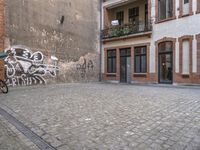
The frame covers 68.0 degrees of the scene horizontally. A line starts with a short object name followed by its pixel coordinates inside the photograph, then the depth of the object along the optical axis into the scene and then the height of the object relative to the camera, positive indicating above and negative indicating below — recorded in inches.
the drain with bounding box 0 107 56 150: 104.2 -51.0
